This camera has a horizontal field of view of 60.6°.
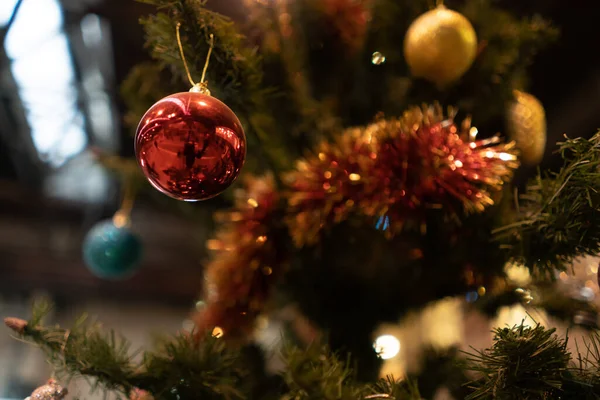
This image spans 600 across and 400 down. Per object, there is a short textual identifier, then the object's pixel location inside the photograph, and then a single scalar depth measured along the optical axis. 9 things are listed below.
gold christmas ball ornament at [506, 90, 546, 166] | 0.55
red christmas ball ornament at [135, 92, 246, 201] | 0.35
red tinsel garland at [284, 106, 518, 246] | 0.44
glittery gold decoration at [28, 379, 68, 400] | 0.41
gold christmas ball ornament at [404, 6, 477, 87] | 0.50
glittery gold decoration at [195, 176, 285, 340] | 0.53
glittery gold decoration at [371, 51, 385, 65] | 0.60
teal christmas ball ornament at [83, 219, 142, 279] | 0.82
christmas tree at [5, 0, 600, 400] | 0.36
